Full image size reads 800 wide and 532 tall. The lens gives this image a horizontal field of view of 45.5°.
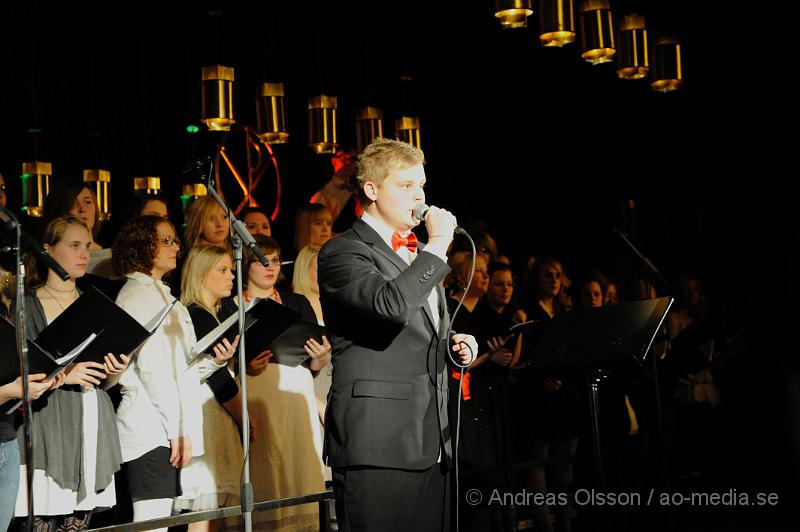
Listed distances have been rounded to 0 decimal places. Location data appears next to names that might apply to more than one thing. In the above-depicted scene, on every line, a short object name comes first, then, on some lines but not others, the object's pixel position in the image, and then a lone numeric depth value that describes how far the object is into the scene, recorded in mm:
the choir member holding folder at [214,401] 4031
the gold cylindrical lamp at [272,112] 7773
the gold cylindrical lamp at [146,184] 9328
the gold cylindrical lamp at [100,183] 8992
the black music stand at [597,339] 3965
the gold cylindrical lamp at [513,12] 5398
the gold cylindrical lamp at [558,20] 5656
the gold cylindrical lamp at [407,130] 8641
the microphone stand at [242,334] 3232
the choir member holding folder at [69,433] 3480
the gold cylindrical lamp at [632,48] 6793
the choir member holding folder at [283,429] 4414
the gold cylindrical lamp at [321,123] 8117
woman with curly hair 3863
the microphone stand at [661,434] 5090
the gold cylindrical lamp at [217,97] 7090
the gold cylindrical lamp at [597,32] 6254
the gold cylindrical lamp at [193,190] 10281
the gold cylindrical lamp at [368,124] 8492
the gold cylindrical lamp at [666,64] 7340
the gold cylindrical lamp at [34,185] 8719
